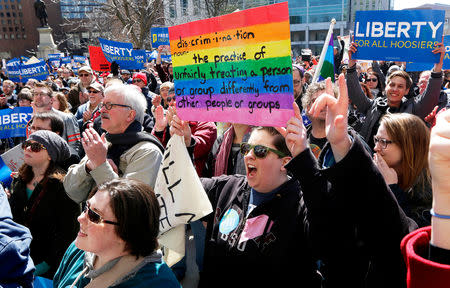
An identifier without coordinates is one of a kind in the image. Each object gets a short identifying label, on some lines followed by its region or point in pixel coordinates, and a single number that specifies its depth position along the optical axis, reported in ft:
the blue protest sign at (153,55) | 42.85
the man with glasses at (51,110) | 14.56
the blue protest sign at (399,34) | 14.25
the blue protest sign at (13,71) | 35.37
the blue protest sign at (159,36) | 34.83
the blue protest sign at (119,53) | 26.40
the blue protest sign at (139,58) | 28.35
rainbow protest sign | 6.15
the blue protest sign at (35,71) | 33.60
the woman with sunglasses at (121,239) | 5.70
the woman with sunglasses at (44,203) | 9.00
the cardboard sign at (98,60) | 27.91
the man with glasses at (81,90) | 21.93
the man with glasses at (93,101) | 17.58
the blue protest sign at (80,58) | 59.97
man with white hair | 7.92
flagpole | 8.70
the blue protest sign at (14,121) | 16.80
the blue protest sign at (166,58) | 42.45
